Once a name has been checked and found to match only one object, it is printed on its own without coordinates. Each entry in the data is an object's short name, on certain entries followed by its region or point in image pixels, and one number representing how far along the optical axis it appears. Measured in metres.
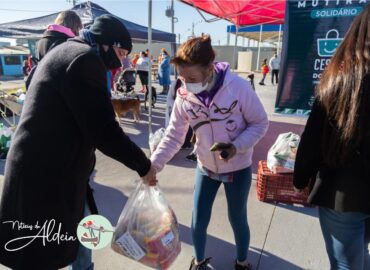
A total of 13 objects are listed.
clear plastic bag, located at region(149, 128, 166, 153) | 3.75
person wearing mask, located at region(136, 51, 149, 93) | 9.53
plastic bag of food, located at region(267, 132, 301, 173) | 3.11
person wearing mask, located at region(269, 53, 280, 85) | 14.87
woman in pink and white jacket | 1.65
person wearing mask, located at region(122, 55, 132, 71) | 10.52
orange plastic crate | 3.13
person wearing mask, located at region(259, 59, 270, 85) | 16.19
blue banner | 3.38
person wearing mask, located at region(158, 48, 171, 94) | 10.54
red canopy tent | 5.59
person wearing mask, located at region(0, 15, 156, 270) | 1.19
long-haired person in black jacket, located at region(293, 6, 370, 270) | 1.11
